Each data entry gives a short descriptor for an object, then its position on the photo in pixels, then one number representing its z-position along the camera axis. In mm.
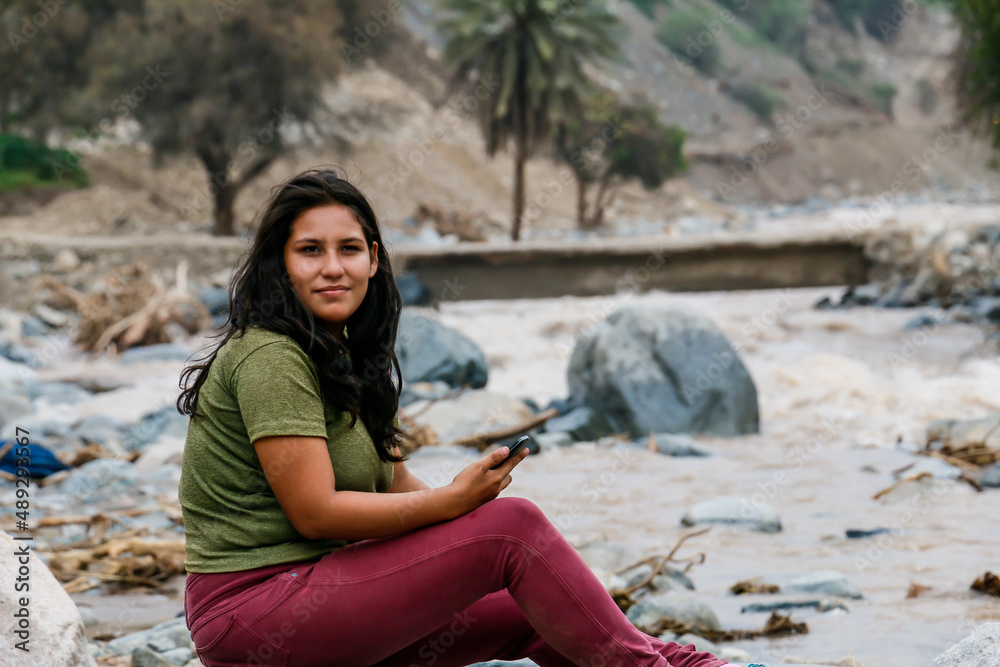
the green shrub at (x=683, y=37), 58625
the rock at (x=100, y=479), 5605
